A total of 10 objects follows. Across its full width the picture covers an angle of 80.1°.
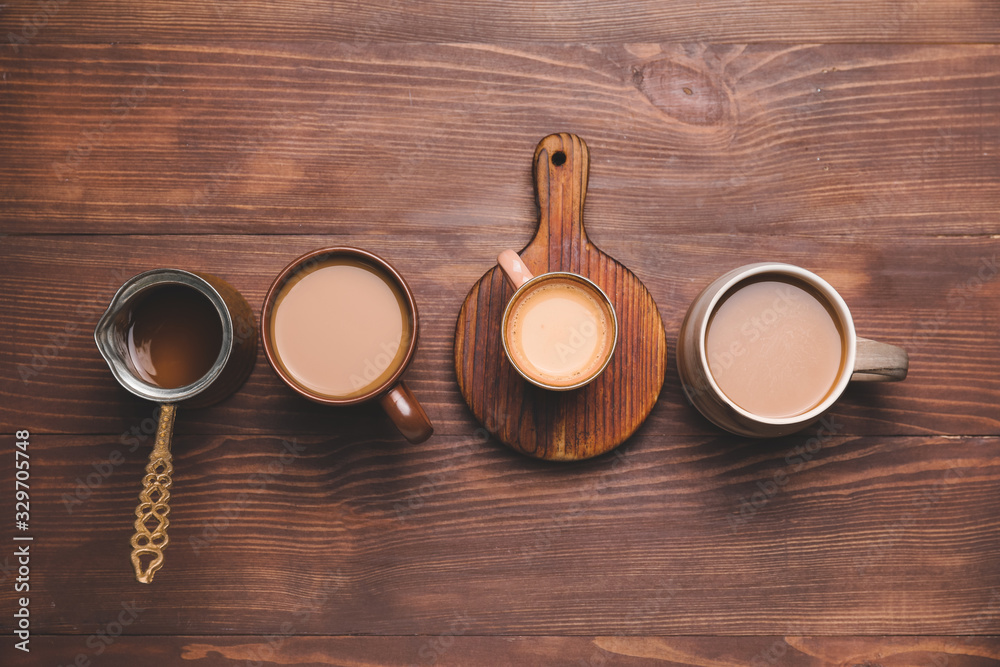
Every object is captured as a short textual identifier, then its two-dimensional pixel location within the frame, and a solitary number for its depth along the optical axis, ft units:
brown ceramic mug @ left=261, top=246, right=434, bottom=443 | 2.86
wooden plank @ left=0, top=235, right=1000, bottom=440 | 3.16
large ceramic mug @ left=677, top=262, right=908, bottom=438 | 2.81
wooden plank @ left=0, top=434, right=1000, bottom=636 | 3.13
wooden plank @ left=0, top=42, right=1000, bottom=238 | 3.22
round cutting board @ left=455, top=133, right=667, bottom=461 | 3.03
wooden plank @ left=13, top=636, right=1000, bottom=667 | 3.11
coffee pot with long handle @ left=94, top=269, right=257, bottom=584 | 2.68
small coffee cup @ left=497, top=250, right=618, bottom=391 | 2.89
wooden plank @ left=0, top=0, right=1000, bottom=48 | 3.26
